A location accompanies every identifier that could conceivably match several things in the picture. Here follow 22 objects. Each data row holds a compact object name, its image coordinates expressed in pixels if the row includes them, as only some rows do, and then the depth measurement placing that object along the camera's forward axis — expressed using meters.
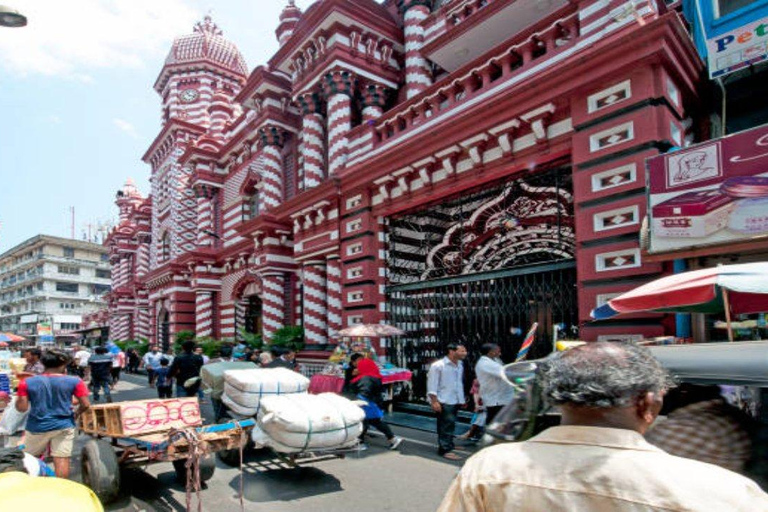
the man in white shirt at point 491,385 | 6.91
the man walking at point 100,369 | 12.28
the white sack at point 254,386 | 6.38
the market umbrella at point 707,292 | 4.20
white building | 61.59
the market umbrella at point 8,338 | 16.57
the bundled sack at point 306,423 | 5.26
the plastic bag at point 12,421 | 5.75
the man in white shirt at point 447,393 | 6.99
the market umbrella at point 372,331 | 10.23
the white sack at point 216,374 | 7.48
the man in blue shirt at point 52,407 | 4.93
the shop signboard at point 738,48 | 7.10
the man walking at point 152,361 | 16.05
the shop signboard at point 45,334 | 27.57
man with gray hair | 1.22
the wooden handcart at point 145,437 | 4.74
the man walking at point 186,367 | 9.11
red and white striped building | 7.11
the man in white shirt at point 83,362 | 16.50
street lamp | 5.79
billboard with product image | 5.80
